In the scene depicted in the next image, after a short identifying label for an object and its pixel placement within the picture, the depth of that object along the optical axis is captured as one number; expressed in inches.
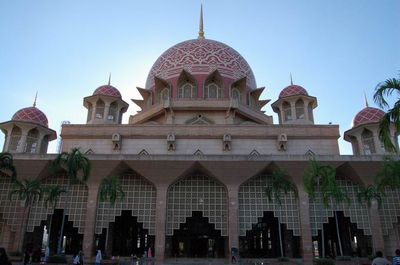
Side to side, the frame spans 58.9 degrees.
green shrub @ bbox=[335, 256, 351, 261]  892.0
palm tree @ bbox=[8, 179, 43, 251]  960.3
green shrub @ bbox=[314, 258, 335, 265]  745.6
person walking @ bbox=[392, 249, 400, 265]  373.1
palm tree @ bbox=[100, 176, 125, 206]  954.7
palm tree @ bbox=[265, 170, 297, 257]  958.4
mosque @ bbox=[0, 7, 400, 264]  1051.3
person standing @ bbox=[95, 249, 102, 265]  756.4
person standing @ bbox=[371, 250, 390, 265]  351.6
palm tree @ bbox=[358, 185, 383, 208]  979.3
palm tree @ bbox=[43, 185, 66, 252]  927.0
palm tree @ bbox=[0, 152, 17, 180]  807.9
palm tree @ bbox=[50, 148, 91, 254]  861.8
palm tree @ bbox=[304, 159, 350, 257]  855.1
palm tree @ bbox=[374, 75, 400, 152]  475.8
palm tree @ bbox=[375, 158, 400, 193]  841.5
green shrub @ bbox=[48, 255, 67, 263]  810.2
